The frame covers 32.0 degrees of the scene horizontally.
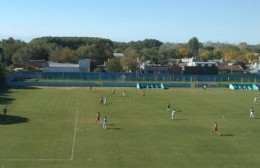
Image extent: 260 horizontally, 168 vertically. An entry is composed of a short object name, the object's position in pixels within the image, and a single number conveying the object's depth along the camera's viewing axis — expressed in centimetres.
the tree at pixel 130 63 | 13700
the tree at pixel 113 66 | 12744
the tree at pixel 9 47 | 14265
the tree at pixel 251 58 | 19270
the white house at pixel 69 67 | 12125
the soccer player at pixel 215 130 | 4120
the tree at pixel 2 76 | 8286
